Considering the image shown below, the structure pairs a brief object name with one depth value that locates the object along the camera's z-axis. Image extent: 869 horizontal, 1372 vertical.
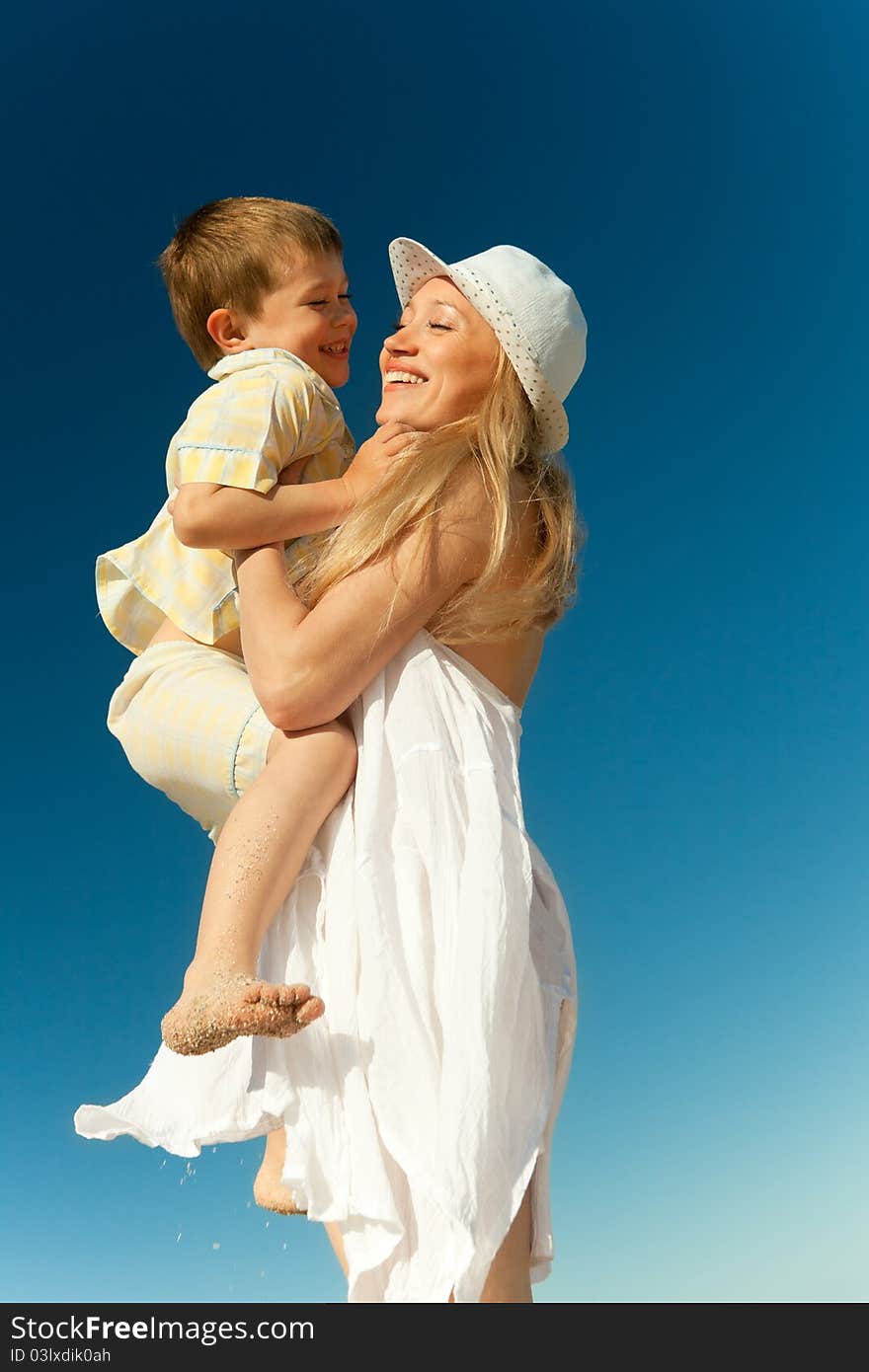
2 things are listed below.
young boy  2.82
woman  2.75
